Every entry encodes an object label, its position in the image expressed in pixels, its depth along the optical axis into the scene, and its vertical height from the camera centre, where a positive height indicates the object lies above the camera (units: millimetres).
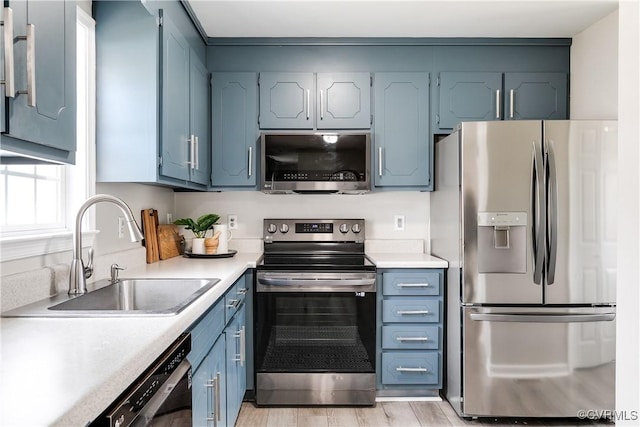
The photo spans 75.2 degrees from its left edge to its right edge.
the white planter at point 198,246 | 2713 -240
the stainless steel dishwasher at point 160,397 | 827 -431
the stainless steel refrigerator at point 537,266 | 2225 -305
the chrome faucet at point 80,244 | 1530 -131
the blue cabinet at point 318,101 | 2816 +737
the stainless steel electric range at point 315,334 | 2432 -730
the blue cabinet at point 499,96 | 2816 +771
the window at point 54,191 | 1482 +76
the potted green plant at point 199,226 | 2717 -114
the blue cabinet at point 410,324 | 2521 -694
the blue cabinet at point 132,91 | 1869 +537
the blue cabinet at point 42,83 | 935 +317
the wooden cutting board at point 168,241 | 2551 -203
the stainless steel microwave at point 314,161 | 2727 +319
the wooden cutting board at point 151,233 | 2408 -141
